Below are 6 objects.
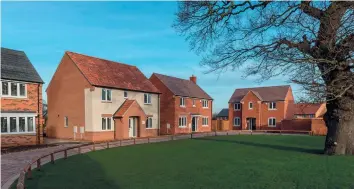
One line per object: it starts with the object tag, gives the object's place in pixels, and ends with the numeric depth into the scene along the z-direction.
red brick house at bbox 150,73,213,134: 40.94
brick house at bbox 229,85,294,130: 53.41
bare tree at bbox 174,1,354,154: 12.82
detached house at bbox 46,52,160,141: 29.69
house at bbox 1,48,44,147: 23.91
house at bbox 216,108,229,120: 69.15
